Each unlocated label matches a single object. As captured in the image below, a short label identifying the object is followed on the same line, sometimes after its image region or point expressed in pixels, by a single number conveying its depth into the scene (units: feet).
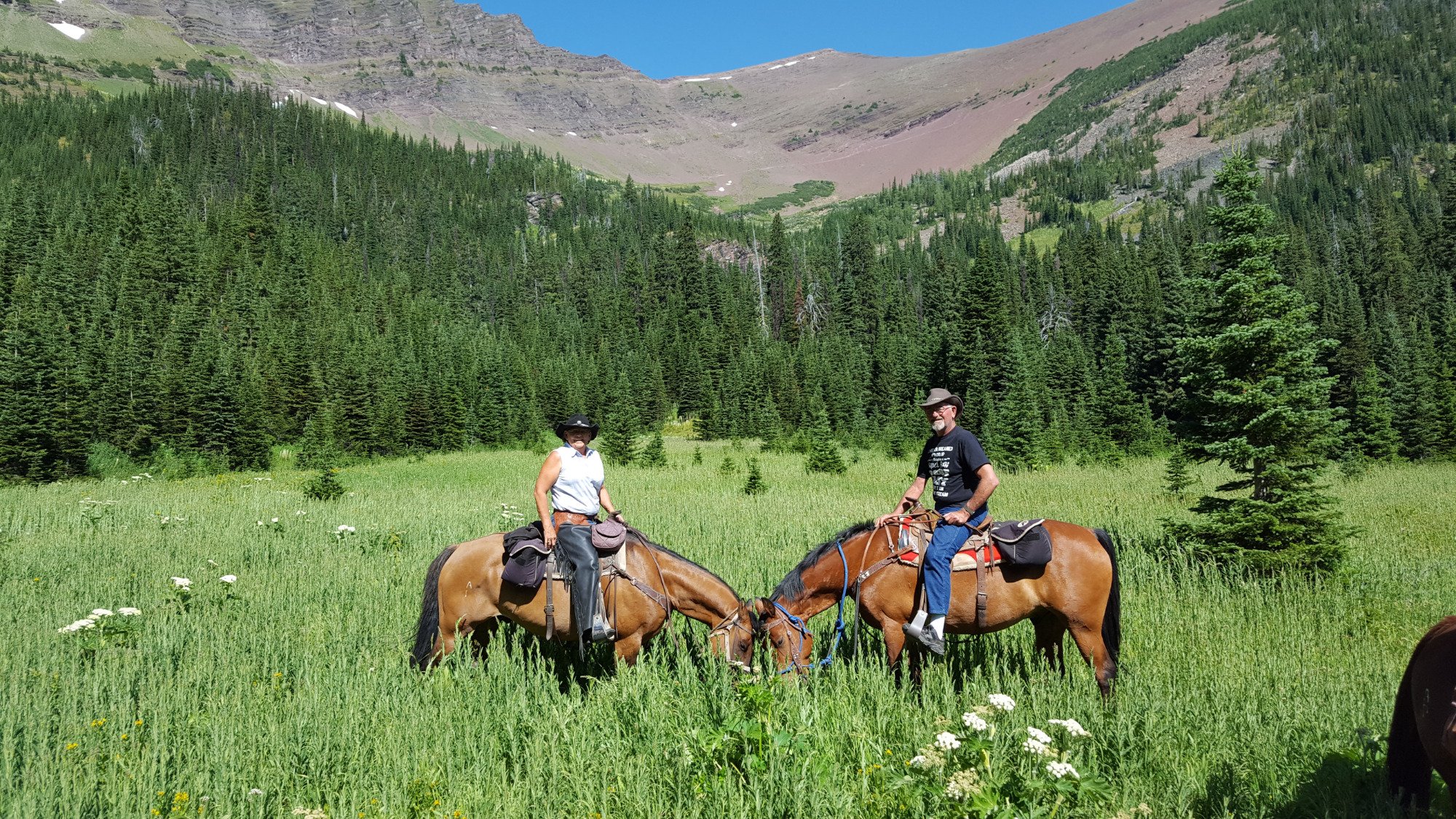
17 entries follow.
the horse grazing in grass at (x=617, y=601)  20.63
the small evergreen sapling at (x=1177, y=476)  61.21
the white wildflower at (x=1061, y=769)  11.25
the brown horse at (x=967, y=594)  20.52
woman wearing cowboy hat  19.97
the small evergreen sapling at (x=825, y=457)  92.02
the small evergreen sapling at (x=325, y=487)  63.87
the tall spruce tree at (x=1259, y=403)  33.71
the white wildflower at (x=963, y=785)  11.26
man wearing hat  20.15
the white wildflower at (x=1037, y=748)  11.88
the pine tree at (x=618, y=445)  113.70
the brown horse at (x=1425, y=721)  9.84
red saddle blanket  20.65
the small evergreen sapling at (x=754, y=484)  70.49
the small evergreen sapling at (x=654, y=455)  107.24
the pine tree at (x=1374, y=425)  96.63
